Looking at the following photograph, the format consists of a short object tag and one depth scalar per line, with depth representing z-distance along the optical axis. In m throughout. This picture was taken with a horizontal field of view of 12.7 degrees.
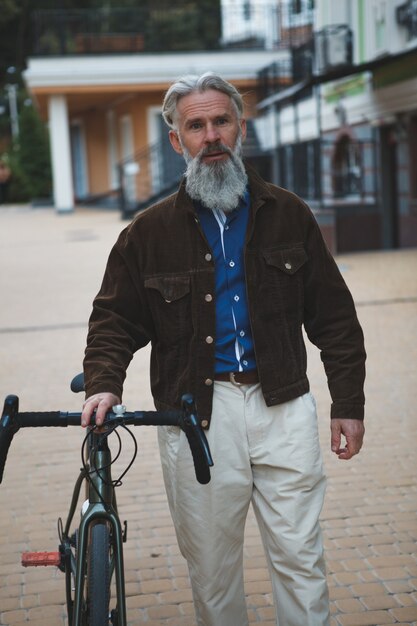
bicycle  4.99
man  5.80
